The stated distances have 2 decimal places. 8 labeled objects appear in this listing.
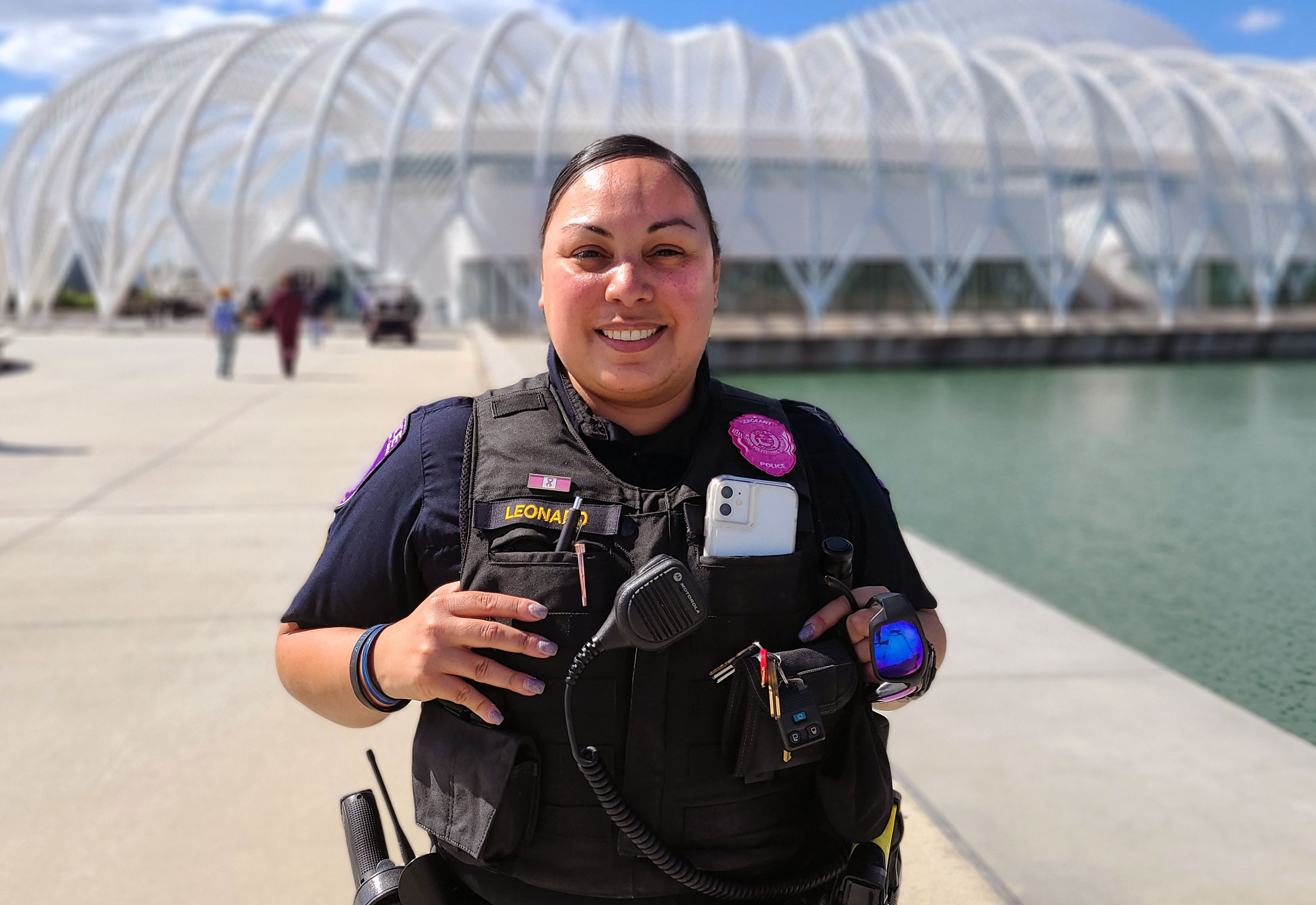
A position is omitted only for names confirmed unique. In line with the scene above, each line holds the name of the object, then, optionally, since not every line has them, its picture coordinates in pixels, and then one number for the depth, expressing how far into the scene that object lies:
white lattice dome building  42.62
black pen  1.56
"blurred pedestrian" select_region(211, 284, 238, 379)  17.94
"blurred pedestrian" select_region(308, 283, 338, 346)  30.20
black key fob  1.56
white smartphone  1.57
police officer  1.59
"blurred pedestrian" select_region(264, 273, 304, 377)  18.84
